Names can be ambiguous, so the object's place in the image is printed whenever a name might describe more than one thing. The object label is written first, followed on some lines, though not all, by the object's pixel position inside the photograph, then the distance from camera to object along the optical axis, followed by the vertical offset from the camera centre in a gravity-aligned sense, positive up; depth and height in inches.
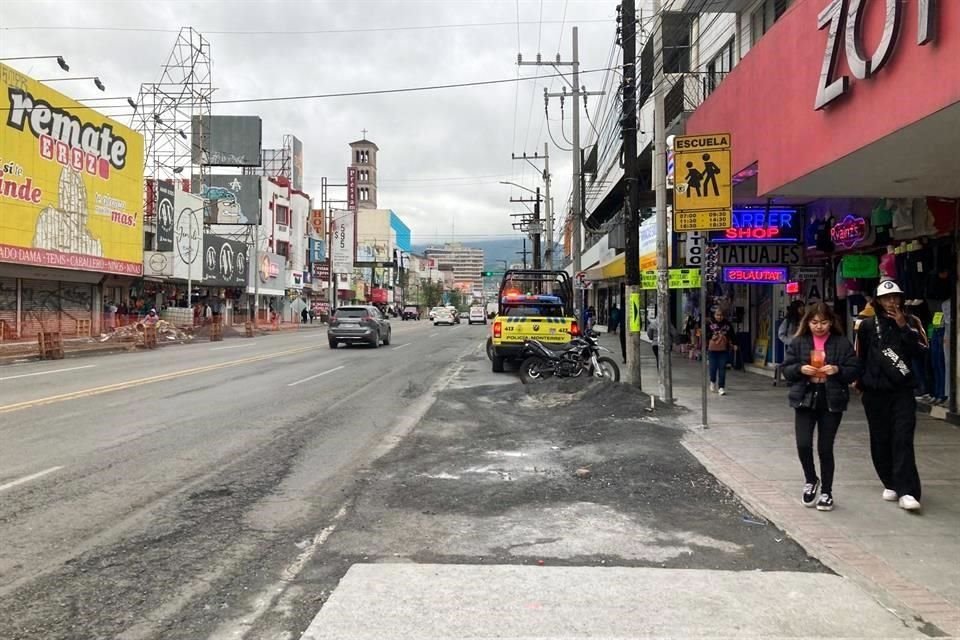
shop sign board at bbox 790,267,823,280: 542.9 +24.7
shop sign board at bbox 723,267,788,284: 548.1 +23.2
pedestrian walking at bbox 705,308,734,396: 514.6 -30.3
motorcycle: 578.6 -45.0
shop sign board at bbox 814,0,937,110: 235.9 +97.5
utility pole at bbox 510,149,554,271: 1706.4 +223.1
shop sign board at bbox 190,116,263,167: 2454.5 +540.7
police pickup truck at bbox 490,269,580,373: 646.5 -16.7
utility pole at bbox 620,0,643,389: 501.7 +82.5
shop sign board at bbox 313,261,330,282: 2802.7 +124.5
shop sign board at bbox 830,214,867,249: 449.1 +46.9
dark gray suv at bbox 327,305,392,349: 1051.3 -32.5
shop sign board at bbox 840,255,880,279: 450.6 +24.9
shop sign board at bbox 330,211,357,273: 3321.9 +313.2
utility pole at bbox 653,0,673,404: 456.1 +54.2
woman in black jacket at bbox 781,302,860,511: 238.8 -24.9
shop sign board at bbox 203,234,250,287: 1742.1 +103.6
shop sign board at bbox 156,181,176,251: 1508.4 +174.8
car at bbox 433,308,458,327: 2349.9 -39.3
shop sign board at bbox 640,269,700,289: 590.6 +21.7
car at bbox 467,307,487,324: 2640.7 -36.5
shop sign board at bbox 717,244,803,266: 569.0 +40.3
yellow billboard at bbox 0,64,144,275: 1040.8 +189.8
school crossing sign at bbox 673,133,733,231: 376.5 +63.2
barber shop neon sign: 541.6 +59.6
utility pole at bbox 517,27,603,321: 1068.5 +226.6
